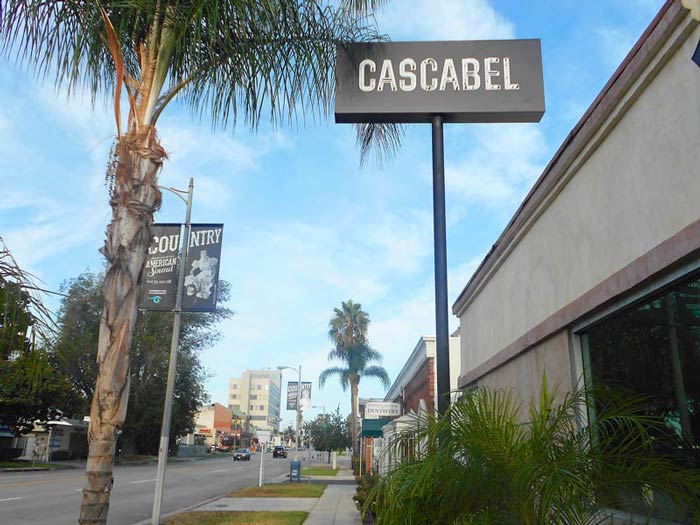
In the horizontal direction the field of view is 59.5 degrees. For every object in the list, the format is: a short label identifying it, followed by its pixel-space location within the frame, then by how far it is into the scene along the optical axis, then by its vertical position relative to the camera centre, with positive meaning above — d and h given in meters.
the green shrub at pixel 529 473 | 3.45 -0.19
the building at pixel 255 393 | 166.00 +10.78
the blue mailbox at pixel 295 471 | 27.70 -1.60
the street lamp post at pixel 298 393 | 38.36 +2.53
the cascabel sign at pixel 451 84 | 6.39 +3.62
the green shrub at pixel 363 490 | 12.26 -1.15
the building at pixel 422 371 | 19.66 +2.35
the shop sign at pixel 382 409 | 23.23 +1.00
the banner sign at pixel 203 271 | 13.30 +3.40
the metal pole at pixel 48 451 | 43.56 -1.47
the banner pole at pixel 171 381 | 12.20 +1.07
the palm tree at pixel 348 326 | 52.56 +9.13
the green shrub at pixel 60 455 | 47.03 -1.88
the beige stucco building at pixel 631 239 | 3.98 +1.54
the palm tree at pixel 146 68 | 6.50 +4.32
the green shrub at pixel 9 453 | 39.50 -1.55
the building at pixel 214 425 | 120.62 +1.71
